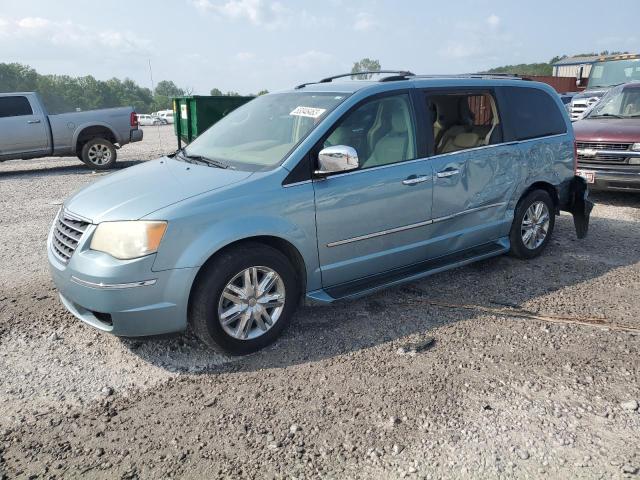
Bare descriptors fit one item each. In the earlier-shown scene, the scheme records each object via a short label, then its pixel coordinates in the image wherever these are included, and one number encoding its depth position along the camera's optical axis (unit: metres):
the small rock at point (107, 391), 3.21
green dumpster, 12.52
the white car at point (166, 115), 58.89
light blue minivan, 3.26
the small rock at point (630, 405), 2.99
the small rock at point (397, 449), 2.66
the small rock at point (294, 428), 2.85
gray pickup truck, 11.74
